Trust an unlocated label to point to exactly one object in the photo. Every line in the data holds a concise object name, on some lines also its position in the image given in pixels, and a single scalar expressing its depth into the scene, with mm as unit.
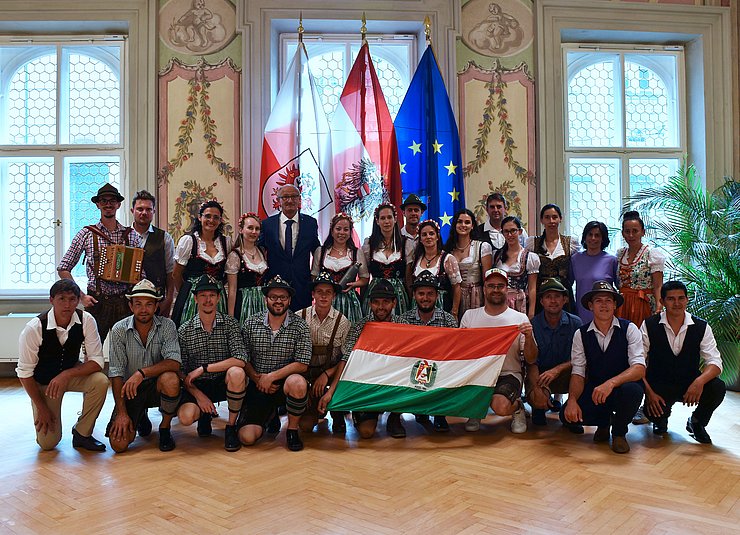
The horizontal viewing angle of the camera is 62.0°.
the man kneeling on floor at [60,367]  3523
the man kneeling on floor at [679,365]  3652
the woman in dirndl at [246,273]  4230
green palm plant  4868
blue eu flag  5625
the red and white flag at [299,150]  5543
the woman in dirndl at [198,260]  4188
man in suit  4457
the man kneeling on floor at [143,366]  3545
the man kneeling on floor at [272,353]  3719
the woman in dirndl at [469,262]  4387
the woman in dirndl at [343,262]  4293
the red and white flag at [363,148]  5555
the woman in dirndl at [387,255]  4359
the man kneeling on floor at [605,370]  3516
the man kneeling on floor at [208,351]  3707
